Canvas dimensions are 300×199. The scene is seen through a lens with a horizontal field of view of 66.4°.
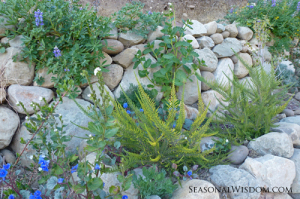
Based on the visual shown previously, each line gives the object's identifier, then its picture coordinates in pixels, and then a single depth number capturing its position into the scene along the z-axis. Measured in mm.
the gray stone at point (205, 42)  3293
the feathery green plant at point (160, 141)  1610
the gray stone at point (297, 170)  2010
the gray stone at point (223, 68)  3242
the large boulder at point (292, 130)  2285
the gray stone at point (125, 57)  2607
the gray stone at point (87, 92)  2404
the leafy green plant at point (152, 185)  1475
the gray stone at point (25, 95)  2102
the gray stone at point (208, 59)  3076
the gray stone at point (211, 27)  3432
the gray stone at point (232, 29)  3678
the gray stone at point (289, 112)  3041
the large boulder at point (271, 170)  1860
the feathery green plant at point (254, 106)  2137
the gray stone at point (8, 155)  2023
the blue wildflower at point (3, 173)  1047
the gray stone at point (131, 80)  2604
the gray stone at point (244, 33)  3758
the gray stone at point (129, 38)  2643
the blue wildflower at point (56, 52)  2074
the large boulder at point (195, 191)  1519
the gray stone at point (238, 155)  2033
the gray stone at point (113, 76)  2521
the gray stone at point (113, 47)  2384
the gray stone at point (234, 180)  1690
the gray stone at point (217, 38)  3446
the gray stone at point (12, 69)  2115
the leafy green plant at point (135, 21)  2605
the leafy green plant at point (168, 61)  2604
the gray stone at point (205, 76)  3096
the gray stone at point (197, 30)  3266
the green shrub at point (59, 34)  2074
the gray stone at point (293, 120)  2715
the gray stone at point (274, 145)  2090
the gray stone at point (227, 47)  3350
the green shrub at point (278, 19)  3717
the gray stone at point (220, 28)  3564
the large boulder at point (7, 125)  2000
